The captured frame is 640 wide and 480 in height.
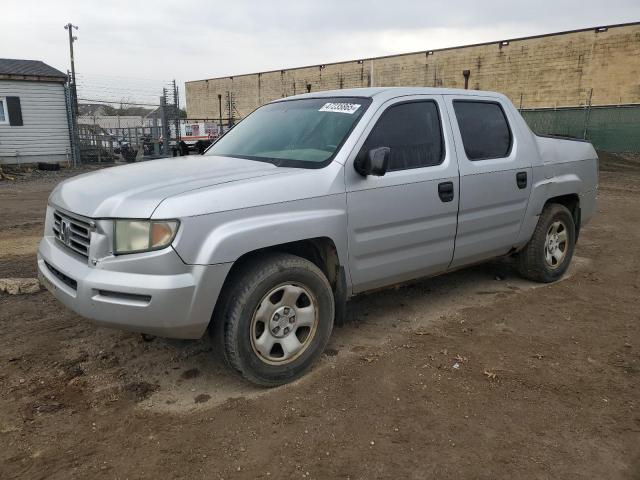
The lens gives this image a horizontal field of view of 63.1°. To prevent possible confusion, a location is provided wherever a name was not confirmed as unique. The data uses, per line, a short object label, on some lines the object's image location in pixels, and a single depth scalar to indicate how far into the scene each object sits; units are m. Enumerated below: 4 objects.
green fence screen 21.94
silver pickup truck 2.74
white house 18.53
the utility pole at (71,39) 36.47
